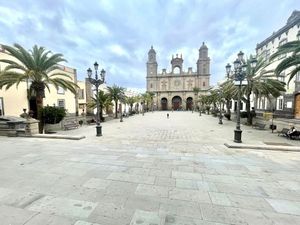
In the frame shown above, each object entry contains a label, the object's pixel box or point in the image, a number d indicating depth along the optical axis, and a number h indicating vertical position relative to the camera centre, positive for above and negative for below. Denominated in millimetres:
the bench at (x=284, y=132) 10555 -1660
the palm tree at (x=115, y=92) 24605 +1929
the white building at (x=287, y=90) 19625 +2189
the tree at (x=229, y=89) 16822 +1640
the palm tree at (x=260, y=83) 14531 +1928
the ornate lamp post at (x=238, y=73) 8914 +1884
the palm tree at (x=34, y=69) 11227 +2502
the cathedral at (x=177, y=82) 62875 +8804
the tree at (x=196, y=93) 54919 +4294
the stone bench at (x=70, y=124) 13703 -1591
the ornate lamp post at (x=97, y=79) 11005 +1844
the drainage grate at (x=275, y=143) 8647 -1943
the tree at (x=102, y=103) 21125 +312
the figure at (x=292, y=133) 9969 -1600
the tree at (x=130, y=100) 33331 +1055
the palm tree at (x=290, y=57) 9391 +2789
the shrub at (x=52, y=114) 12752 -671
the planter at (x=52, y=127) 13075 -1756
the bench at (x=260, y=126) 13592 -1651
